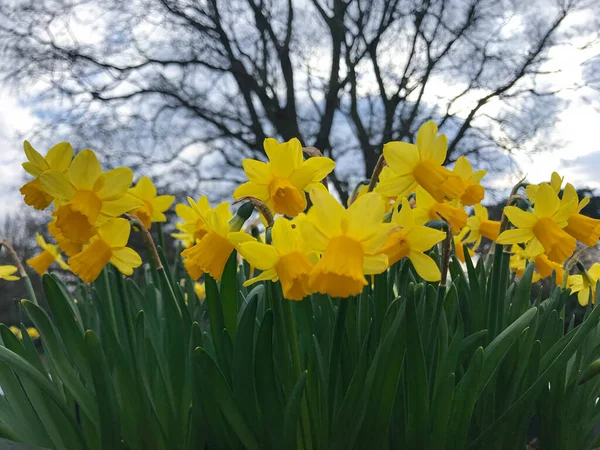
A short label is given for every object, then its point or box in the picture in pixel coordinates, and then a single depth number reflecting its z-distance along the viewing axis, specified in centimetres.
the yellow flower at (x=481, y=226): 93
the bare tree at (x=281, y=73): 607
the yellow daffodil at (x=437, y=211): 66
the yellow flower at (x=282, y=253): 49
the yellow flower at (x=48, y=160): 63
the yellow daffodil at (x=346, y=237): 45
